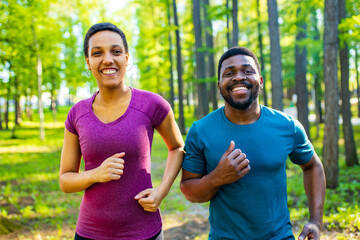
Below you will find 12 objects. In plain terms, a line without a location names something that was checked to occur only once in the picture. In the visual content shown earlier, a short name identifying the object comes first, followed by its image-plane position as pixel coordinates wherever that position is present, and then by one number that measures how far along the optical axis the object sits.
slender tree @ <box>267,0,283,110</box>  8.93
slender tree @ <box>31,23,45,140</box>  16.91
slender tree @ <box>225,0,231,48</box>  17.83
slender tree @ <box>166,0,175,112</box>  19.91
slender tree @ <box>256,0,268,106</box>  16.94
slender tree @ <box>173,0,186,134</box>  17.43
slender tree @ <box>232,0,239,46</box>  11.06
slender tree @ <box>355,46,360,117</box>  20.52
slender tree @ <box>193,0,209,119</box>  15.02
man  1.91
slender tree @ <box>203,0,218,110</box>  16.97
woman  1.96
